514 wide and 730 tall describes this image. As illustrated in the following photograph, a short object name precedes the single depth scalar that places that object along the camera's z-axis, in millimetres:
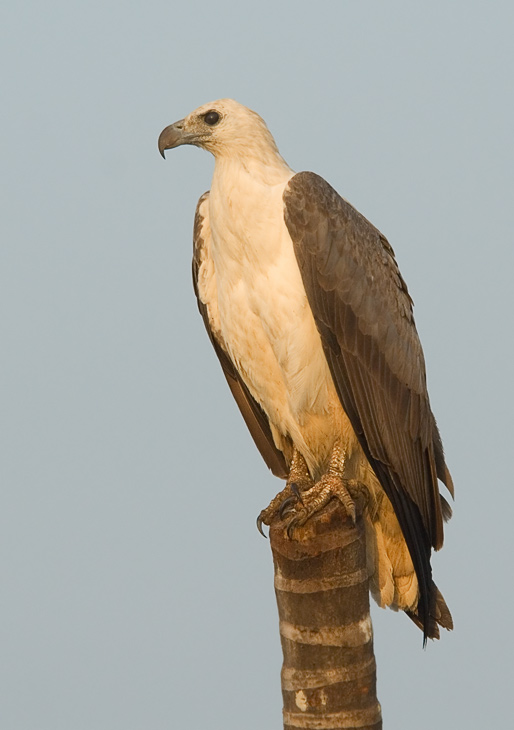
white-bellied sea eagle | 12750
